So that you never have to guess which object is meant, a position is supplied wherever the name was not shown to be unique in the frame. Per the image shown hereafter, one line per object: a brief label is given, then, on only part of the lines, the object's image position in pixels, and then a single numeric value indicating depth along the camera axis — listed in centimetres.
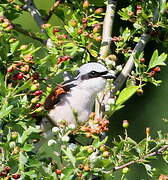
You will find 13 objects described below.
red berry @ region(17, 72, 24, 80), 618
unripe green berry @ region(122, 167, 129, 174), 605
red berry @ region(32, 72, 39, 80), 632
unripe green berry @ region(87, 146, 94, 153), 564
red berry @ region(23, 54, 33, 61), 630
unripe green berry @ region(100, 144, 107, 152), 596
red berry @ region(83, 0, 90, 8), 784
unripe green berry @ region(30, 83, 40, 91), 598
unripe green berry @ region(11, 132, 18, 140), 564
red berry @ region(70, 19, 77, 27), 762
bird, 795
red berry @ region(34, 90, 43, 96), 606
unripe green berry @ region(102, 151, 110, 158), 589
